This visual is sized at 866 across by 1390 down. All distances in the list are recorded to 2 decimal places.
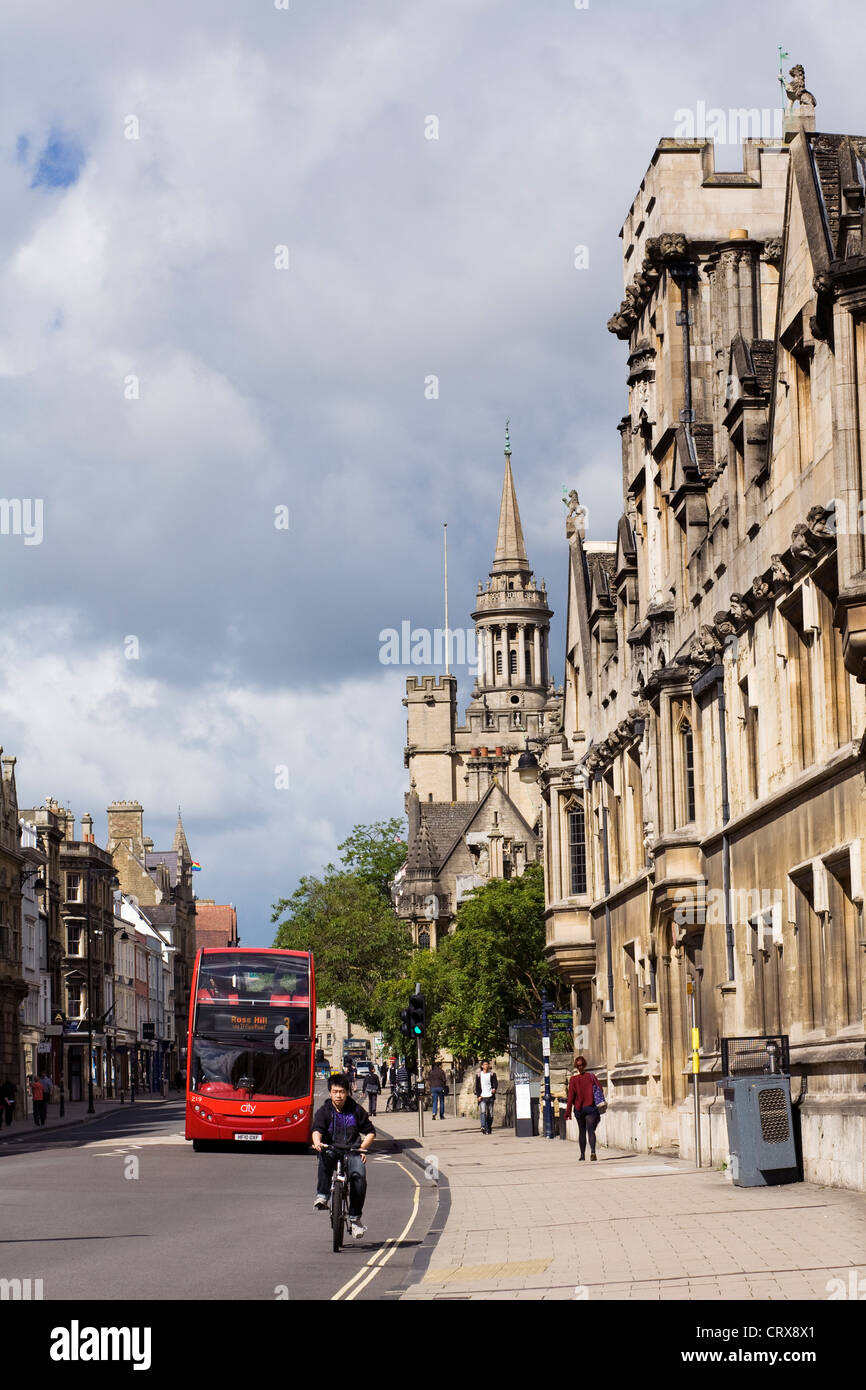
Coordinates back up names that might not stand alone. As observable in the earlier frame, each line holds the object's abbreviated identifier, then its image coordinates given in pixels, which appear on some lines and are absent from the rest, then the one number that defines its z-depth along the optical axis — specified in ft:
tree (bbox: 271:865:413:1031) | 307.17
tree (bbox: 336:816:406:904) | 407.23
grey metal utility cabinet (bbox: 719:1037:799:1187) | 68.39
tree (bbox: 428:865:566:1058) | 176.55
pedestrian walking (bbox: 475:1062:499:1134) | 148.36
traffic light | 134.92
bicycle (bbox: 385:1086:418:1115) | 238.07
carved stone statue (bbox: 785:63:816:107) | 90.33
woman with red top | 96.32
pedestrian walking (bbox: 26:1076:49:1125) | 189.06
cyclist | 55.26
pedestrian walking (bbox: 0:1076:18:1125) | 196.13
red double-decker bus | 121.29
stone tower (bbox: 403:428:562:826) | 499.92
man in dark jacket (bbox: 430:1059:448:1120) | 185.06
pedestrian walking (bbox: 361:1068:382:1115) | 187.68
